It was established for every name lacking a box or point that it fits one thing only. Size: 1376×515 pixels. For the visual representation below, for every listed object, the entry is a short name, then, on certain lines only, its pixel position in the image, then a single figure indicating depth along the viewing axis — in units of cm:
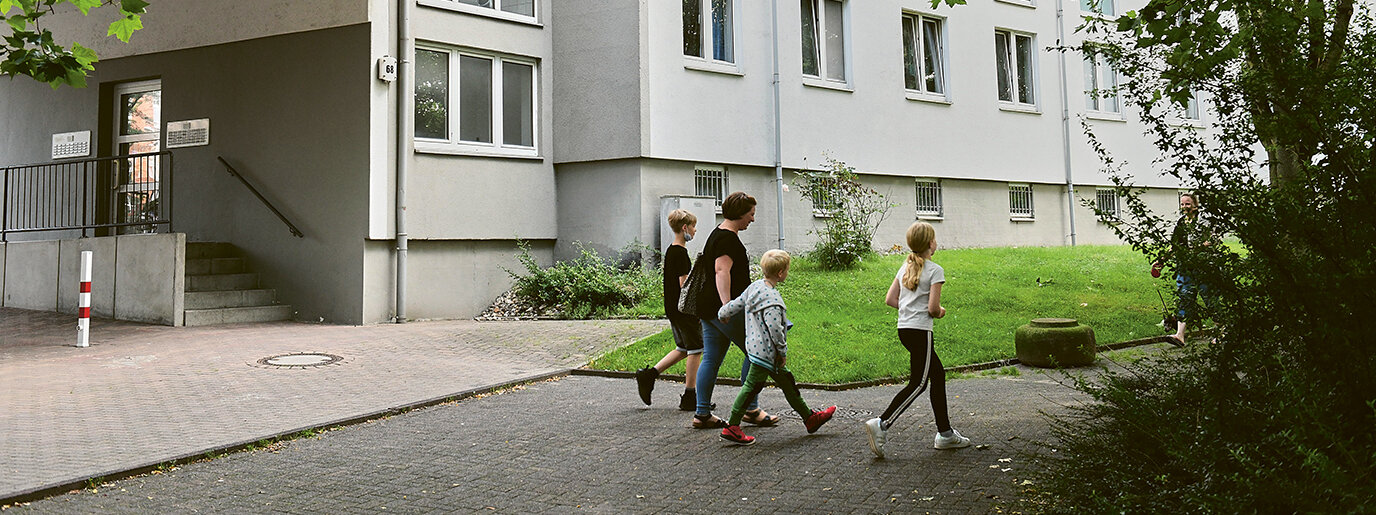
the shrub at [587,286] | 1588
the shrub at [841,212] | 1802
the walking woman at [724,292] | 766
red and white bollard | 1288
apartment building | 1622
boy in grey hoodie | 728
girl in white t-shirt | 698
